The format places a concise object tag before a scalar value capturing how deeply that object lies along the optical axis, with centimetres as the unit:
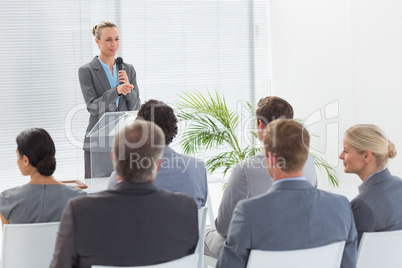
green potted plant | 551
